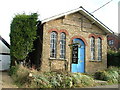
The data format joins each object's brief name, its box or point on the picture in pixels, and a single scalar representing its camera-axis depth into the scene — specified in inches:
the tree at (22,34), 486.6
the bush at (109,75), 474.1
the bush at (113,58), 666.8
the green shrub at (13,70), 464.1
